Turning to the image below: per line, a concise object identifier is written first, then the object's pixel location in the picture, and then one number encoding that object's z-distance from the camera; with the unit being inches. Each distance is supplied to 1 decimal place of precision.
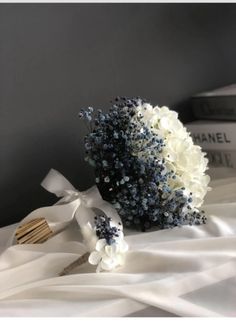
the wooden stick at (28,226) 29.8
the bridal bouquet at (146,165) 29.2
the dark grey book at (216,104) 39.4
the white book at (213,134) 38.4
